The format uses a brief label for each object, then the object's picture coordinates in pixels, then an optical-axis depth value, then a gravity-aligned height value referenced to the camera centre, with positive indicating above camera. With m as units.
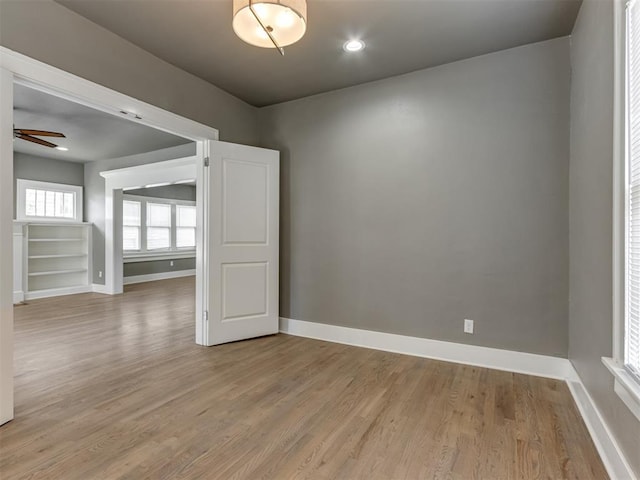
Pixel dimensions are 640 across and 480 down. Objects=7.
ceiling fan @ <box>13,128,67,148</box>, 3.95 +1.24
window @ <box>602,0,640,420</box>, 1.37 +0.13
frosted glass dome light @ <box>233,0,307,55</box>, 1.80 +1.25
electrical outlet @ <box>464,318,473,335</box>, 2.97 -0.77
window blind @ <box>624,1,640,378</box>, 1.37 +0.20
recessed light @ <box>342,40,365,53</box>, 2.71 +1.61
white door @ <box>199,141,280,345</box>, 3.39 -0.04
